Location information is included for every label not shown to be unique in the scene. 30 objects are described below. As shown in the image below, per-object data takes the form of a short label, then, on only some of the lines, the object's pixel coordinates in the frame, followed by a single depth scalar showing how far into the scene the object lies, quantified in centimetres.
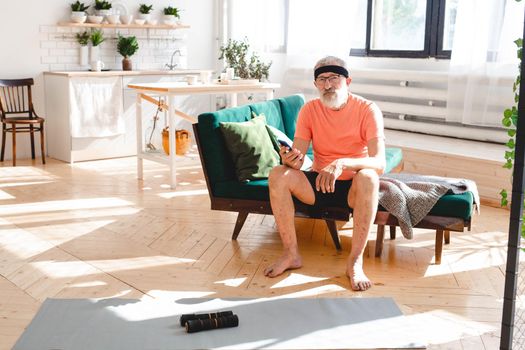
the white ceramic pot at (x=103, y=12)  719
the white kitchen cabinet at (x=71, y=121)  673
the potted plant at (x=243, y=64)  741
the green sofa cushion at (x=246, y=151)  409
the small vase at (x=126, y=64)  731
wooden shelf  700
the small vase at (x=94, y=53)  716
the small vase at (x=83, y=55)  715
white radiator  602
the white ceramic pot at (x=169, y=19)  775
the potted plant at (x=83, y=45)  714
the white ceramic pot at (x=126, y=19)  738
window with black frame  635
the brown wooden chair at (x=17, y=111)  651
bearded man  352
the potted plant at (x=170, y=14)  775
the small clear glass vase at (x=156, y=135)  729
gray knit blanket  368
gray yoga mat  274
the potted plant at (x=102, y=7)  718
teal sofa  367
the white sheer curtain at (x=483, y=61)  541
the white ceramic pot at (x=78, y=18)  700
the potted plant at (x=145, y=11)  757
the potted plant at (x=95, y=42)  711
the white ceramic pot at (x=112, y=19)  722
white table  550
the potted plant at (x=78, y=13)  701
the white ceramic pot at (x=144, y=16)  757
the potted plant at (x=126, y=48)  731
